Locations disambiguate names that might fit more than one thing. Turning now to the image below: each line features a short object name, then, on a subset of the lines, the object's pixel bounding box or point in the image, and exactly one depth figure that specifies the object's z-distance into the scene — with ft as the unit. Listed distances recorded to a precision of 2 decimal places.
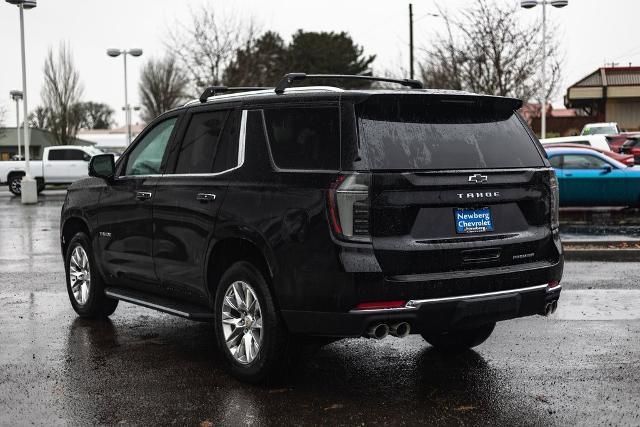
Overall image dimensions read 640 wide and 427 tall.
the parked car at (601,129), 134.97
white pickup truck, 112.27
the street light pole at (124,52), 136.91
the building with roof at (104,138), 325.21
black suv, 16.19
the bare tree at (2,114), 250.57
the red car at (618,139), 111.96
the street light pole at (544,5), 97.60
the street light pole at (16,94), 184.28
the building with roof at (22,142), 310.65
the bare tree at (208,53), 139.23
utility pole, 128.49
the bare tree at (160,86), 233.76
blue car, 59.93
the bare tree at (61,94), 194.49
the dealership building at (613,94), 193.47
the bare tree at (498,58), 103.91
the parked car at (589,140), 76.50
